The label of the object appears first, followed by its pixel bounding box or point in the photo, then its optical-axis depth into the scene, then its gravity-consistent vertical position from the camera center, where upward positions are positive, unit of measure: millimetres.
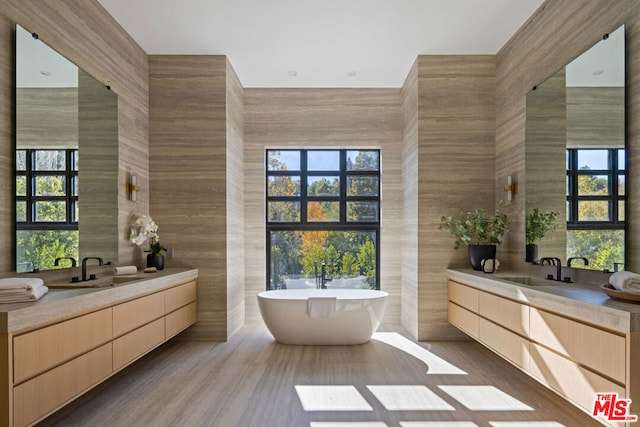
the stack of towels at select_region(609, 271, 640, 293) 2145 -341
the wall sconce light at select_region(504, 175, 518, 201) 4047 +287
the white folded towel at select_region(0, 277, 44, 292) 2050 -340
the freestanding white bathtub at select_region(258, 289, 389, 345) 4164 -1026
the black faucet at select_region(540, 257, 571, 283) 3102 -378
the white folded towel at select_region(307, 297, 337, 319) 4148 -901
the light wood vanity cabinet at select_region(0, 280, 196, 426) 1869 -776
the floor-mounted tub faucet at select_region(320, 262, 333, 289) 5507 -826
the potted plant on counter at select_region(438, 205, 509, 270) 4074 -144
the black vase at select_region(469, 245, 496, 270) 4051 -359
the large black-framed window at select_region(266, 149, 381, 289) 5613 +3
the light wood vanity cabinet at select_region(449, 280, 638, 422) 1935 -763
